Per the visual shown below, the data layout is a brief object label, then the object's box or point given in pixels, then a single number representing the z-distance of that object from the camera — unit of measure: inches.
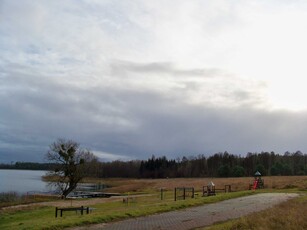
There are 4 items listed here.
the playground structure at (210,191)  1118.0
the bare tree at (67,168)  1543.4
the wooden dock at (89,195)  1568.3
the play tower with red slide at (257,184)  1457.2
